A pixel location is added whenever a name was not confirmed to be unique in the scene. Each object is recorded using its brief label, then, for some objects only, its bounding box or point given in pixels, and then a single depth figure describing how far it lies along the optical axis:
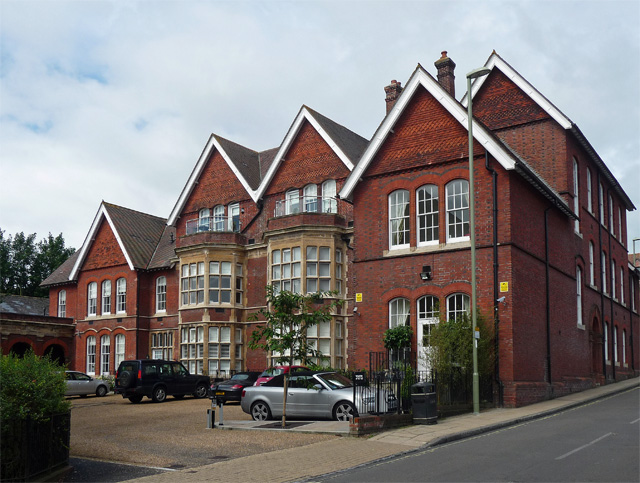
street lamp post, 19.75
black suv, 28.36
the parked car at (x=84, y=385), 33.03
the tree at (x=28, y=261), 67.19
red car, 21.63
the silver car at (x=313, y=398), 17.38
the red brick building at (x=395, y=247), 23.73
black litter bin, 17.44
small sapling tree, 17.89
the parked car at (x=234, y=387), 26.02
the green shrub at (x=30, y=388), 10.54
